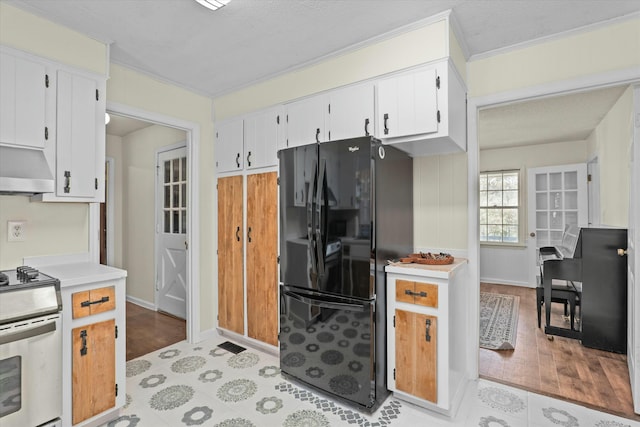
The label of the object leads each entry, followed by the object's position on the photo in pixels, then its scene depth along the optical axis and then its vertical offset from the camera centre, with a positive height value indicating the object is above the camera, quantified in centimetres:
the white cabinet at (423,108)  211 +72
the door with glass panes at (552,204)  527 +18
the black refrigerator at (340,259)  213 -30
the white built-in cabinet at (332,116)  245 +79
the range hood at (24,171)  182 +25
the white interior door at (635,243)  212 -19
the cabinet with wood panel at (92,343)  189 -77
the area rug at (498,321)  329 -126
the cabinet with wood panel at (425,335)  204 -78
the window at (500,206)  595 +15
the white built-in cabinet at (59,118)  199 +63
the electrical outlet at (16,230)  212 -10
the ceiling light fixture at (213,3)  192 +124
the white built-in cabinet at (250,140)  299 +72
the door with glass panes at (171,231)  400 -21
